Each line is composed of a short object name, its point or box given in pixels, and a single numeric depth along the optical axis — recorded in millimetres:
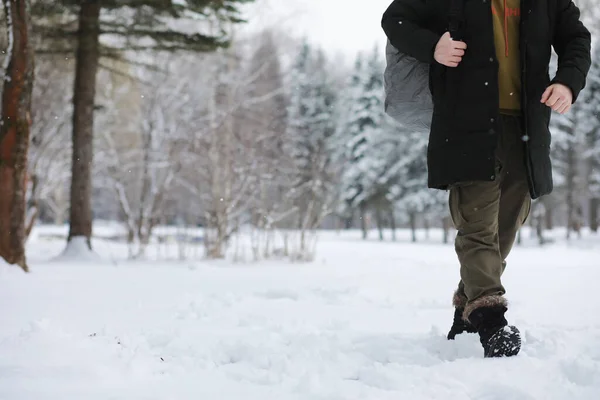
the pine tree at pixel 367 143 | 32375
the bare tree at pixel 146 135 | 11164
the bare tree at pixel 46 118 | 12641
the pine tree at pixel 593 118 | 27219
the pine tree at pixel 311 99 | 35875
